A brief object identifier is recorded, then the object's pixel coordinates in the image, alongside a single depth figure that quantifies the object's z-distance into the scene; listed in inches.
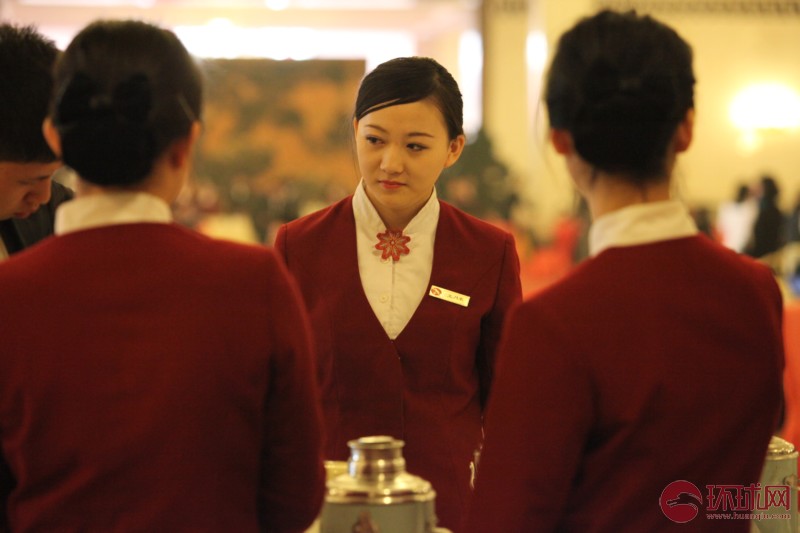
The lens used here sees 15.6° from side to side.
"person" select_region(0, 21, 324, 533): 130.9
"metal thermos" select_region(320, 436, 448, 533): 133.6
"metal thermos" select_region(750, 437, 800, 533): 144.0
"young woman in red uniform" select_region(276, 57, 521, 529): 155.3
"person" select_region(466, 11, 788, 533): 131.3
